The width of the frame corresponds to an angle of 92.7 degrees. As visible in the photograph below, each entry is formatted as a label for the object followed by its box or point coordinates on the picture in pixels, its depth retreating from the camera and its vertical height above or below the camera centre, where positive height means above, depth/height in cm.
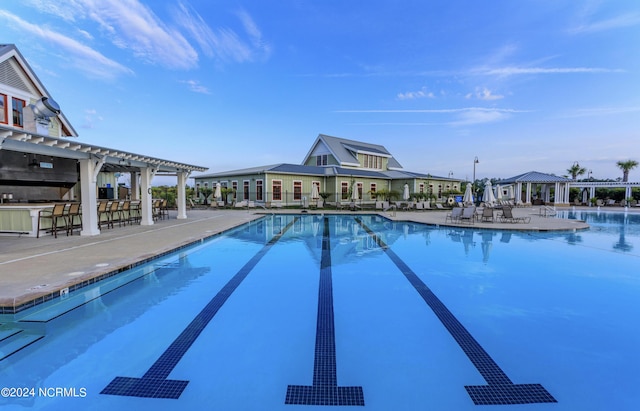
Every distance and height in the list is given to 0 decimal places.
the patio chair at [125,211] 1135 -78
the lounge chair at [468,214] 1355 -99
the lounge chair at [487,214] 1360 -97
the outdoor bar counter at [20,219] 870 -78
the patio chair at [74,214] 918 -68
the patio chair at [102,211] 1021 -65
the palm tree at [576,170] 3672 +272
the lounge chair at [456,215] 1406 -107
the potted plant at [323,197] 2272 -39
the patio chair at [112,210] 1062 -66
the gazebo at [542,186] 2891 +63
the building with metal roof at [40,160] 801 +105
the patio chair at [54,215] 869 -67
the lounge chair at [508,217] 1364 -111
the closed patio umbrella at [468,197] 1795 -28
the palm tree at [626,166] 3406 +298
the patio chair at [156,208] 1377 -79
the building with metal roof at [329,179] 2244 +111
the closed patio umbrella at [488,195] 1758 -16
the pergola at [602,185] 3010 +75
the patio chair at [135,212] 1245 -85
